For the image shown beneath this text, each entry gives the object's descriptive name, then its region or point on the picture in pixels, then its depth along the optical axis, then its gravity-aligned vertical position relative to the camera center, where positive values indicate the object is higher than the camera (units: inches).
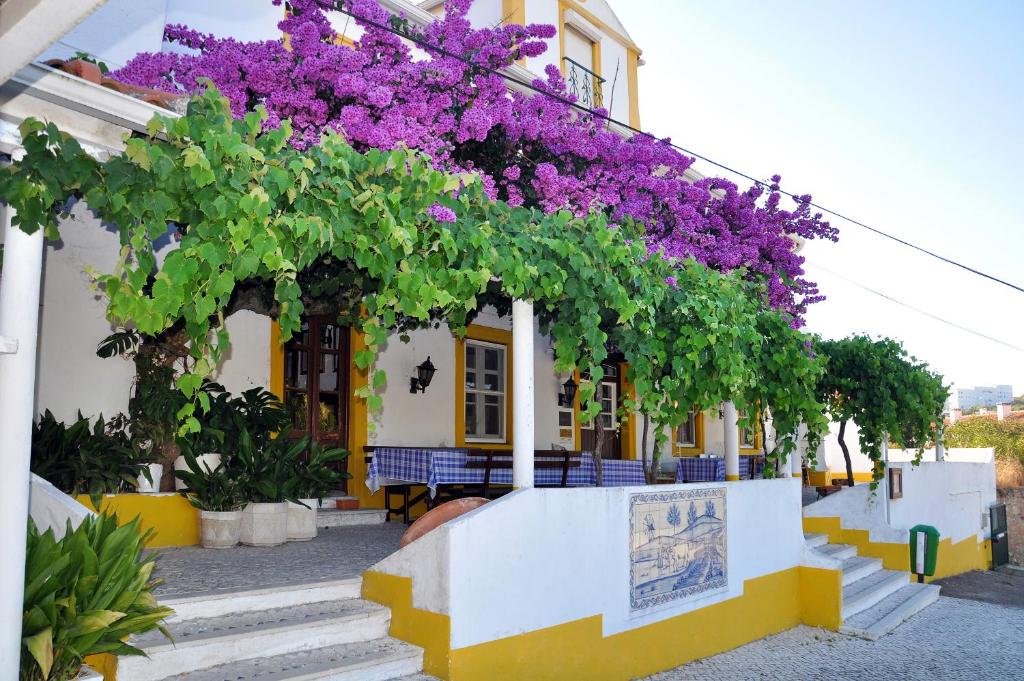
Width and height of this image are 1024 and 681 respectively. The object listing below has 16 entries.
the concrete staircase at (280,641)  157.0 -42.6
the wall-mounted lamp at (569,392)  484.1 +20.3
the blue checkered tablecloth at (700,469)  491.5 -24.5
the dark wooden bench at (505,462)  338.6 -14.4
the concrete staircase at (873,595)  324.7 -74.0
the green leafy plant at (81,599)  132.5 -28.3
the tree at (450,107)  257.4 +104.8
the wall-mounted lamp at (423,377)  400.5 +24.0
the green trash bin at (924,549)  441.1 -64.0
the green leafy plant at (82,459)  258.1 -9.7
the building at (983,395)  4003.7 +154.6
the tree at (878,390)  444.5 +19.9
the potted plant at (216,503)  266.7 -23.9
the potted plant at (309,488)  283.7 -20.4
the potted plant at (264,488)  268.8 -19.5
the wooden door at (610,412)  544.4 +10.0
